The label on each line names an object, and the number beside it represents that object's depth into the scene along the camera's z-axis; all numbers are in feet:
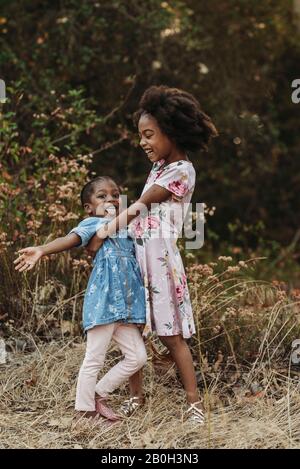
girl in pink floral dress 21.78
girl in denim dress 21.60
